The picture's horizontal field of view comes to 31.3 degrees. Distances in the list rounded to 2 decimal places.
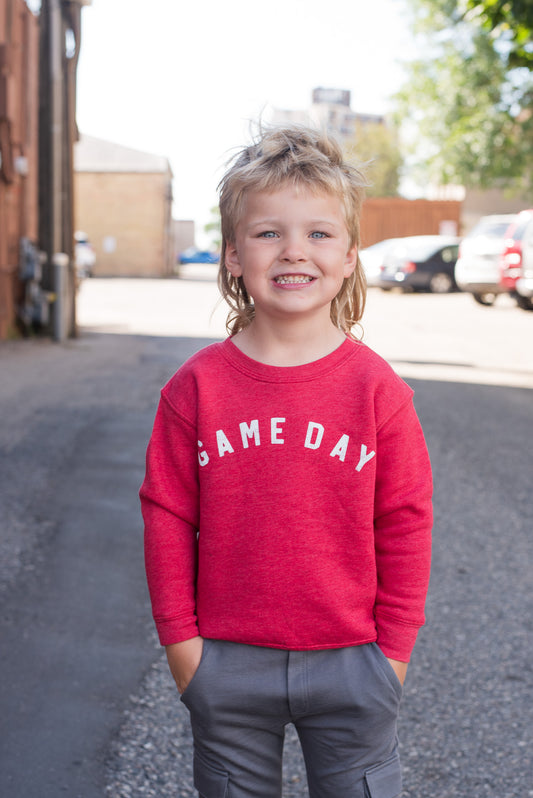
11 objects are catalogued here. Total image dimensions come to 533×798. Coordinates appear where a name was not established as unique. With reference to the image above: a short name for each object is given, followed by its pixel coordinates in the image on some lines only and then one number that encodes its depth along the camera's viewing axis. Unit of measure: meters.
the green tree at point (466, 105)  27.53
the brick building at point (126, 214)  43.53
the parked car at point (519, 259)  15.89
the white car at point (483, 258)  18.20
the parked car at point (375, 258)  25.12
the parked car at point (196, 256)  74.00
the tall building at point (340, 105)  96.03
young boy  1.71
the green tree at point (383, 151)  52.03
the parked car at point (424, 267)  24.08
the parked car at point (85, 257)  36.03
